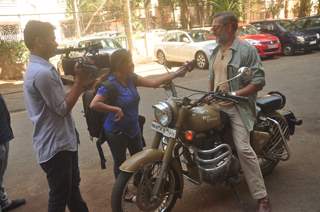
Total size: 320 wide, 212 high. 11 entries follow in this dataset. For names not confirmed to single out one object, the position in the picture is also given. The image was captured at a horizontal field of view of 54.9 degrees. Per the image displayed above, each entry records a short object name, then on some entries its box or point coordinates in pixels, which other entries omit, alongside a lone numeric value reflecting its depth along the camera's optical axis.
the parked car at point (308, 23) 13.89
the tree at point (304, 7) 20.26
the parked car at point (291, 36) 12.86
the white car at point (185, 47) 11.92
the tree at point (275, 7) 24.79
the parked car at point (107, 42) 12.30
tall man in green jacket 2.82
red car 12.37
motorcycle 2.67
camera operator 2.16
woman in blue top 2.84
